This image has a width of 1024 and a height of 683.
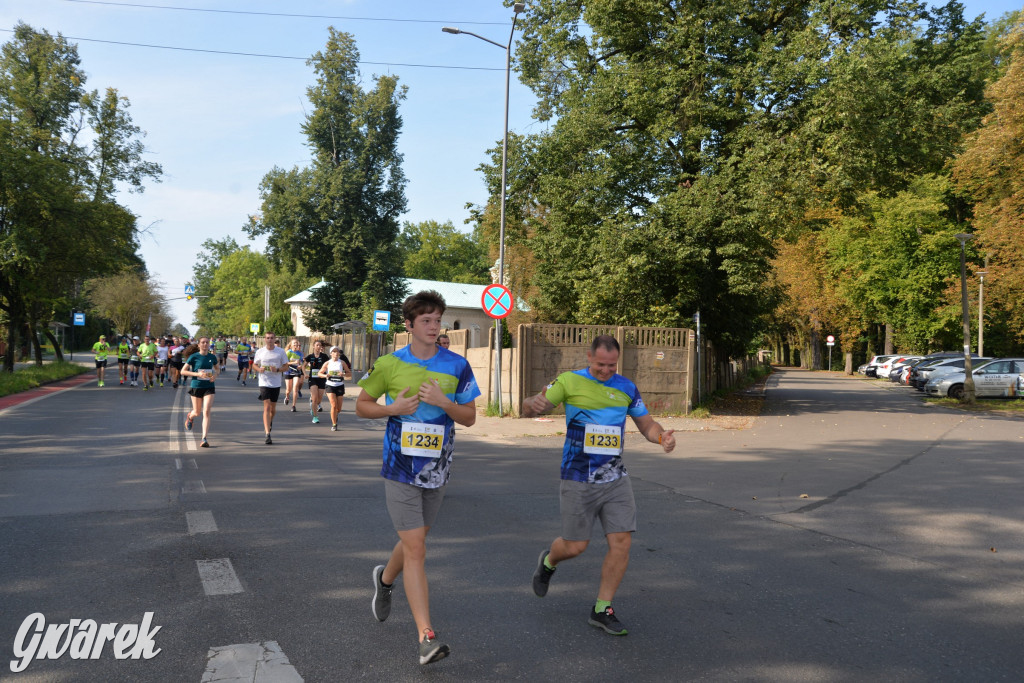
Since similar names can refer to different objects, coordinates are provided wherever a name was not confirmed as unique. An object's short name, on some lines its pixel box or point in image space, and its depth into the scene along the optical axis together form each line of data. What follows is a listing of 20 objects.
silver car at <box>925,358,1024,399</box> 28.61
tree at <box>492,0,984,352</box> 20.83
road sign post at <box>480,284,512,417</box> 18.45
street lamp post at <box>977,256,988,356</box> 41.38
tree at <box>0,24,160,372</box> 28.75
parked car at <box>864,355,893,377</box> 51.91
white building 74.31
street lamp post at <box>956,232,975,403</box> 26.06
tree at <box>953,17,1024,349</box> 24.67
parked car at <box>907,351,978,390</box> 34.81
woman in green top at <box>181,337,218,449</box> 12.66
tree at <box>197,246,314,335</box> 101.94
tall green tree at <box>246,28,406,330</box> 52.81
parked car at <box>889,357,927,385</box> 44.28
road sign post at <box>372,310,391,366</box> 30.90
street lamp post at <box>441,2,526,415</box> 19.57
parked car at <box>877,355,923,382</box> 46.59
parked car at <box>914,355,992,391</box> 31.46
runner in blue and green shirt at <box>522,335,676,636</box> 4.70
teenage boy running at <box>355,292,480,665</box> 4.11
